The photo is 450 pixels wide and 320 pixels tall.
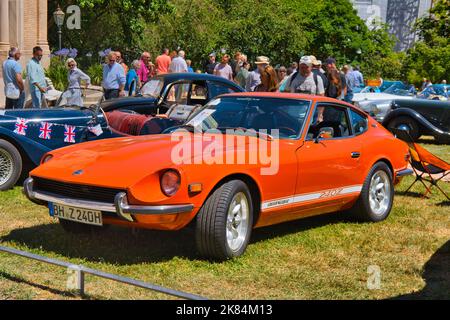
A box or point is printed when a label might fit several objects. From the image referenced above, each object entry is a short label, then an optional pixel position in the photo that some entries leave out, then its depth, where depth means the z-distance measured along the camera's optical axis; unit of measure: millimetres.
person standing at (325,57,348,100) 13672
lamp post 27266
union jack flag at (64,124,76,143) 9078
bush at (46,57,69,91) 19531
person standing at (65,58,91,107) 13134
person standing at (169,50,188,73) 18391
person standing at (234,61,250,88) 18255
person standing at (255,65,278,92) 13594
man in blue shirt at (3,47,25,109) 13961
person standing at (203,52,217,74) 19128
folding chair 9250
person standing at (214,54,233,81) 17855
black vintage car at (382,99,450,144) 16094
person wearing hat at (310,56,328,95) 13275
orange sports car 5555
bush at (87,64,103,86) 24062
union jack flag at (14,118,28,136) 8758
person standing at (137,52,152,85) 17953
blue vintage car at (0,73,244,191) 8758
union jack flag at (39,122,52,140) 8898
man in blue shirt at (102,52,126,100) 14438
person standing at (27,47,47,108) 13742
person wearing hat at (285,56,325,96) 10738
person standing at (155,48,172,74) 18578
